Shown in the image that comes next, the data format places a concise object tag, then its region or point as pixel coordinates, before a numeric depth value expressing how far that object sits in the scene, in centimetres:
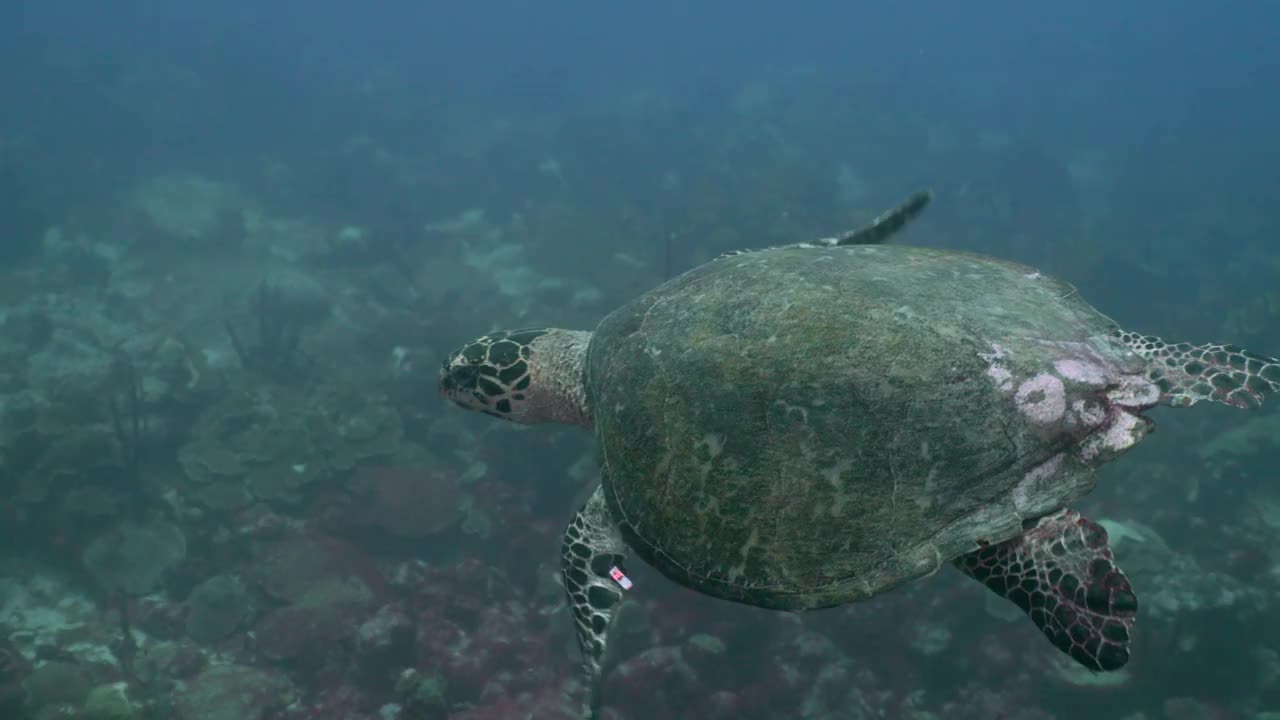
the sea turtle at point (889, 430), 277
